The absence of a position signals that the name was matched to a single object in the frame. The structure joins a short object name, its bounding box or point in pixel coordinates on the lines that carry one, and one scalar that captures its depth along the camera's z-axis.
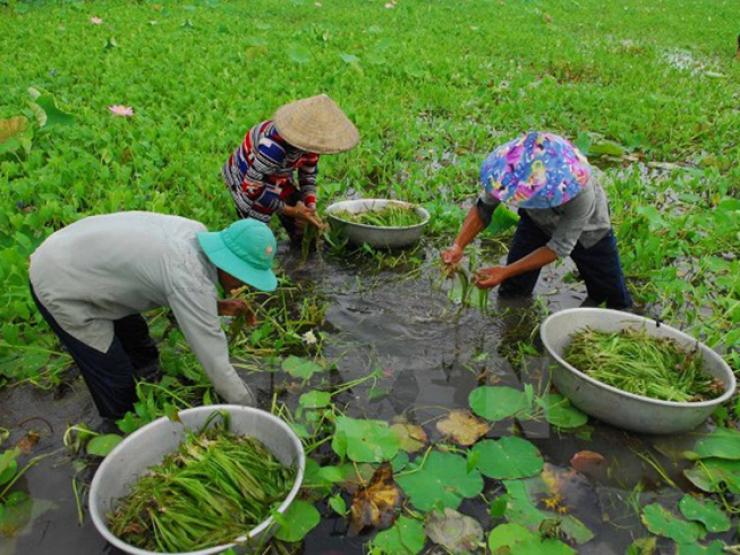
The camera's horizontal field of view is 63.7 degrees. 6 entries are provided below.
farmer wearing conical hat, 3.39
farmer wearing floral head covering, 2.66
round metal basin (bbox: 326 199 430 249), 3.93
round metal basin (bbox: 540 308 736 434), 2.42
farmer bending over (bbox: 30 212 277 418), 2.18
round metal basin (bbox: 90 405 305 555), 1.96
